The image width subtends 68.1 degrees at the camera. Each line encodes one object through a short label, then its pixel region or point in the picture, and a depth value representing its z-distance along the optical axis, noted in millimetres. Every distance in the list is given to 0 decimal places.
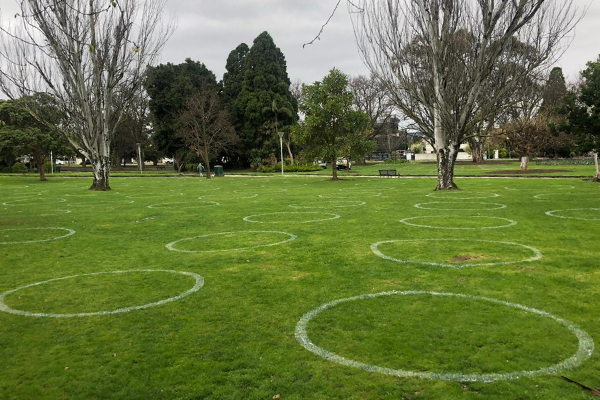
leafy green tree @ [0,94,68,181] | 33031
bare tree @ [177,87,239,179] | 46438
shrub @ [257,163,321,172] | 47906
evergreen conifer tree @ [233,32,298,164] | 51500
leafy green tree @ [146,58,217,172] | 53500
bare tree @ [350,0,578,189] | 17516
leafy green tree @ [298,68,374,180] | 27625
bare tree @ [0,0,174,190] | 23734
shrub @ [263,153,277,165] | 50656
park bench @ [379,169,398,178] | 33750
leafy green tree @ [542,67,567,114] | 47688
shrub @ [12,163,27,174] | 55531
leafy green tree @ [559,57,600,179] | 21188
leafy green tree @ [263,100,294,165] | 50781
